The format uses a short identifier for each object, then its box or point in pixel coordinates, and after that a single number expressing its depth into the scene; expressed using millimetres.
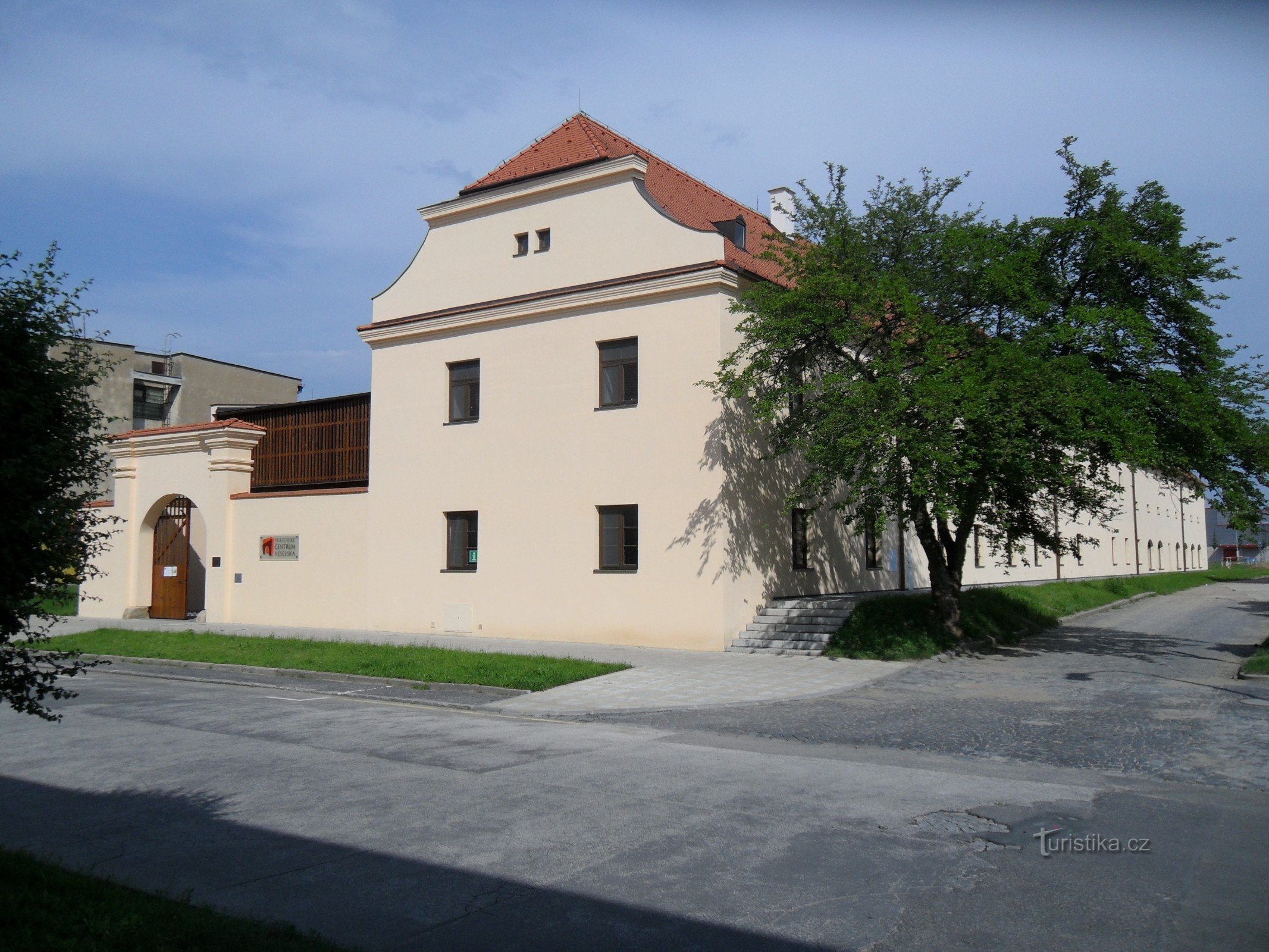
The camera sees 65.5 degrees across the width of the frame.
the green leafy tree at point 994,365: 14664
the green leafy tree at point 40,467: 5141
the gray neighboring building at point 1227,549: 96812
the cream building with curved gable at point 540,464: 19016
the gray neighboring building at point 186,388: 49906
